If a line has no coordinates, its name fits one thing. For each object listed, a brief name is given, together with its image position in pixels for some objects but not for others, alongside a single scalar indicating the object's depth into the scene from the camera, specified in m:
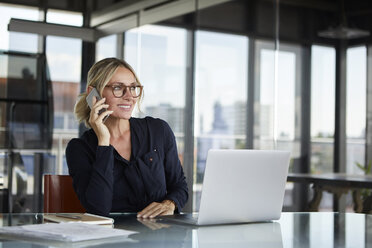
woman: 2.45
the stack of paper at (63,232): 1.63
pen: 2.01
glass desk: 1.67
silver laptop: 2.01
